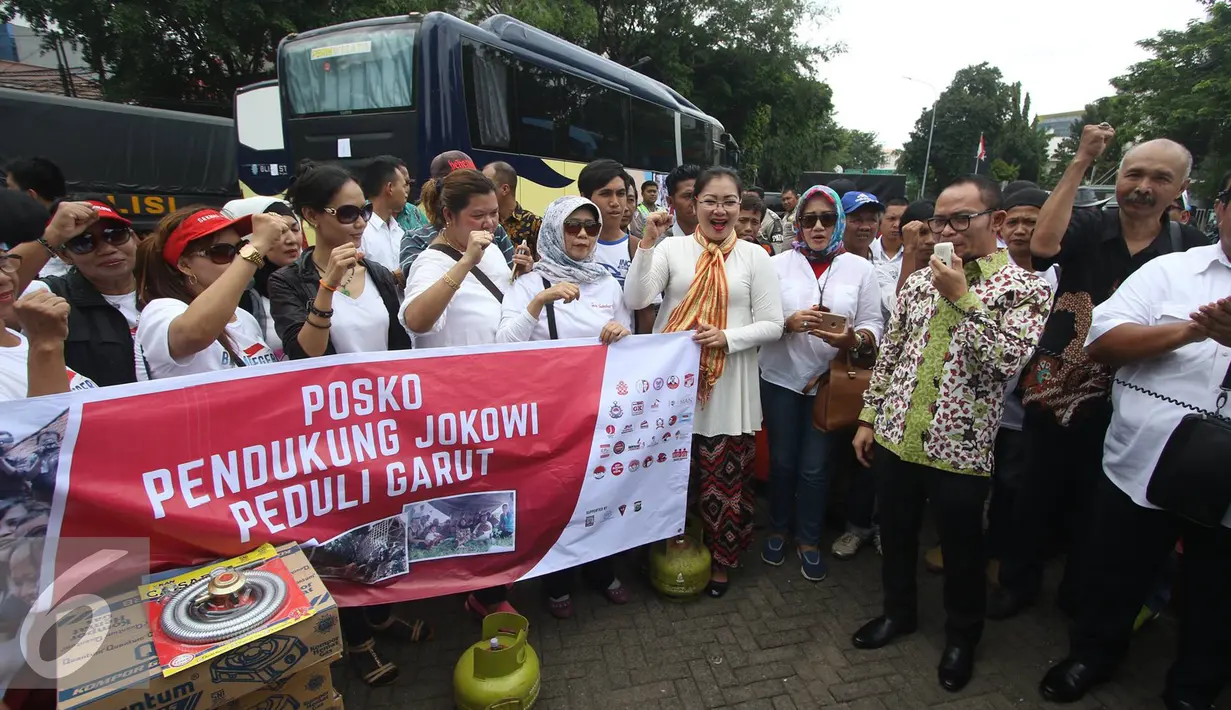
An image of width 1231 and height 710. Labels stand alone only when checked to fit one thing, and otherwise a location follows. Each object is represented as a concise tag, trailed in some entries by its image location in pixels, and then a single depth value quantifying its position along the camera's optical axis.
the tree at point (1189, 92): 18.45
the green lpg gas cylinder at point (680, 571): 3.24
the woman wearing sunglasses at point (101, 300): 2.40
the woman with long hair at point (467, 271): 2.80
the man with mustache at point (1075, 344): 2.77
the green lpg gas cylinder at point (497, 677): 2.41
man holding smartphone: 2.45
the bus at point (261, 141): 9.95
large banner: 1.94
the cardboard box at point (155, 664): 1.51
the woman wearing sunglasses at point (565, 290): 2.85
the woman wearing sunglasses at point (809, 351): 3.39
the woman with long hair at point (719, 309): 3.13
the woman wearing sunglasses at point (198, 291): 2.13
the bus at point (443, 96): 7.99
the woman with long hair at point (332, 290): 2.47
